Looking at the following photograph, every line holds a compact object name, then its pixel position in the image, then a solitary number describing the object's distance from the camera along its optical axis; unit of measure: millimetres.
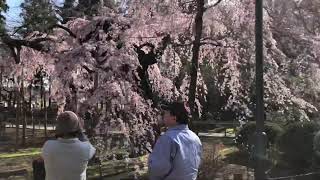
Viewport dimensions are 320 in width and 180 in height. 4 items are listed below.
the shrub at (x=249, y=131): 12253
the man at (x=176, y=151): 2658
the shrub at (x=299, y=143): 10413
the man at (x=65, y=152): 2632
